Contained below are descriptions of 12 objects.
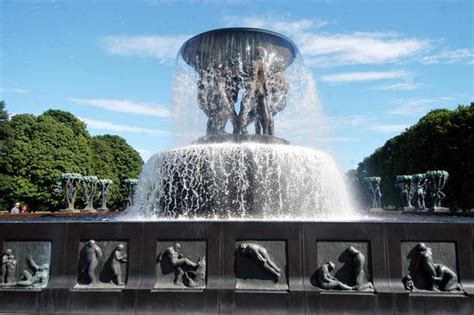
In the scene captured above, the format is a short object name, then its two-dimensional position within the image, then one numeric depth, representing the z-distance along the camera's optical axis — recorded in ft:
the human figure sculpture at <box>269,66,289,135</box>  44.55
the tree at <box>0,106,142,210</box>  140.77
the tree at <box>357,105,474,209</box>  130.11
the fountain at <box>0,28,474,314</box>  18.25
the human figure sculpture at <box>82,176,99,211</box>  121.89
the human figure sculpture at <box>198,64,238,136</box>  42.93
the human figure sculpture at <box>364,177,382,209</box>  121.80
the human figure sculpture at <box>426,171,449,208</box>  87.40
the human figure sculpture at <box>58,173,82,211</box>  116.21
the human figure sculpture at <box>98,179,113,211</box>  123.79
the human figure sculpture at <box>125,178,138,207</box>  105.95
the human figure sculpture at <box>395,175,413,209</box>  98.02
